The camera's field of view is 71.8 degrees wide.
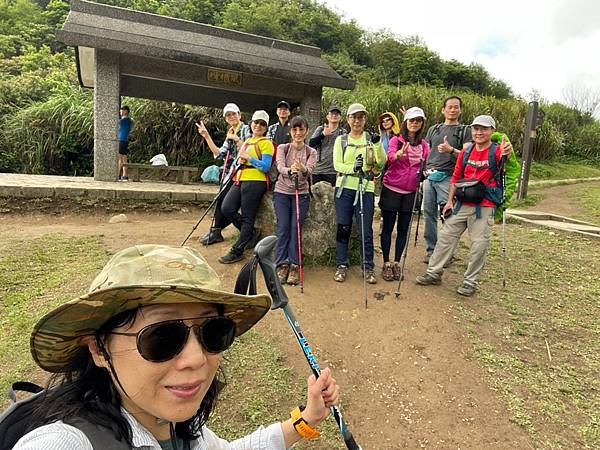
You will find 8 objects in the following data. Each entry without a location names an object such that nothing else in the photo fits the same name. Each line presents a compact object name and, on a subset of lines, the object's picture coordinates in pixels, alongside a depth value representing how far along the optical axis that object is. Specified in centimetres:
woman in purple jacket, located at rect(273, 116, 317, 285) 479
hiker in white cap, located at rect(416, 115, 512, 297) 441
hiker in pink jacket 480
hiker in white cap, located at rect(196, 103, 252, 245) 569
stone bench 984
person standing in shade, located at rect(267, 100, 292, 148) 580
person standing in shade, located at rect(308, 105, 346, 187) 563
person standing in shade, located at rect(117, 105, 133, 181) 925
